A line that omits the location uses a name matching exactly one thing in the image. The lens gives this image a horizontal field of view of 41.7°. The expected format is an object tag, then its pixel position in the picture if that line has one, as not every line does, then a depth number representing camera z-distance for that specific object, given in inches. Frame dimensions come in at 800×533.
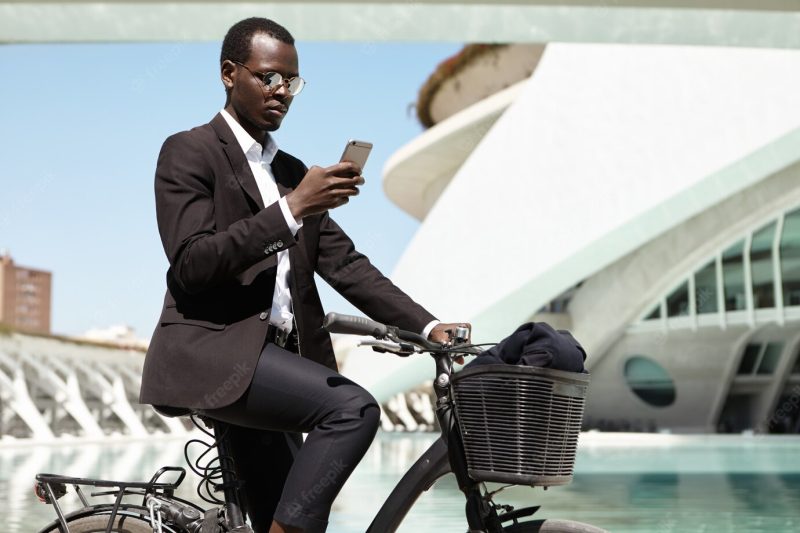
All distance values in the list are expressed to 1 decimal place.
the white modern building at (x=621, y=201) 648.4
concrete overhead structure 318.0
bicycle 74.2
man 78.9
